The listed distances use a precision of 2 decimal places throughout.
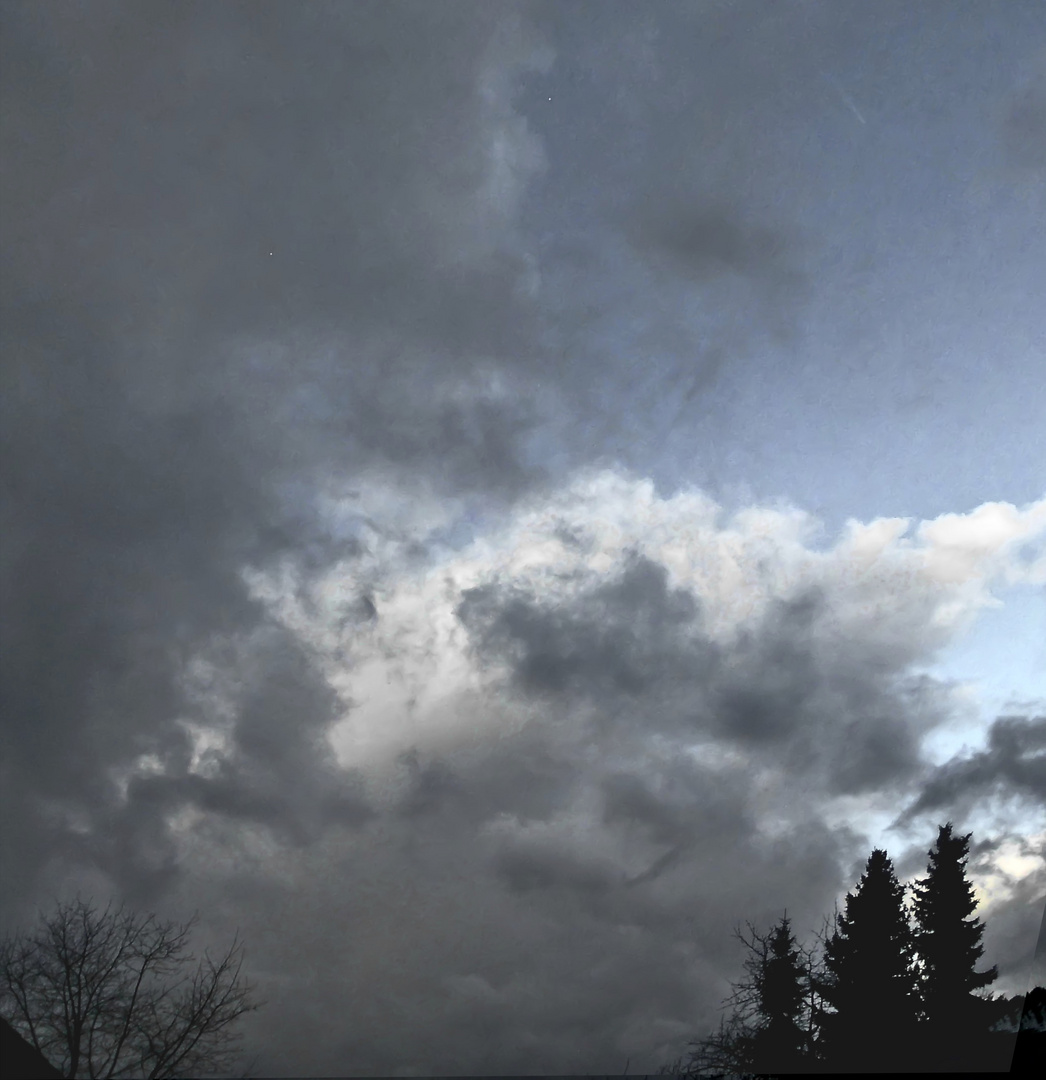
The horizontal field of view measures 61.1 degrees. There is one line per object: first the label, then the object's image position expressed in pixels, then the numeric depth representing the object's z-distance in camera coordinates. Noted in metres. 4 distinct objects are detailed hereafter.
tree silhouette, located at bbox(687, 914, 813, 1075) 43.91
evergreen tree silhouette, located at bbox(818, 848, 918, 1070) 43.50
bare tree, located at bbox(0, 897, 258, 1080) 32.22
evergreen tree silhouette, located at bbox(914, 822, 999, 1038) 45.25
